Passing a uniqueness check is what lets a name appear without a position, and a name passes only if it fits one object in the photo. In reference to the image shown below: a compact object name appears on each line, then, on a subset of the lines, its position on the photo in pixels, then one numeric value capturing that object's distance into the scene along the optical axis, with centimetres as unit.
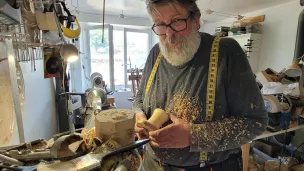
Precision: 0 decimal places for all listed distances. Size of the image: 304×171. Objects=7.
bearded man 63
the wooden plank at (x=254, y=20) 301
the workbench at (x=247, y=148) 167
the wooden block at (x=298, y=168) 189
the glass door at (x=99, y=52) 423
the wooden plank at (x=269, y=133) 170
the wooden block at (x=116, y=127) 44
